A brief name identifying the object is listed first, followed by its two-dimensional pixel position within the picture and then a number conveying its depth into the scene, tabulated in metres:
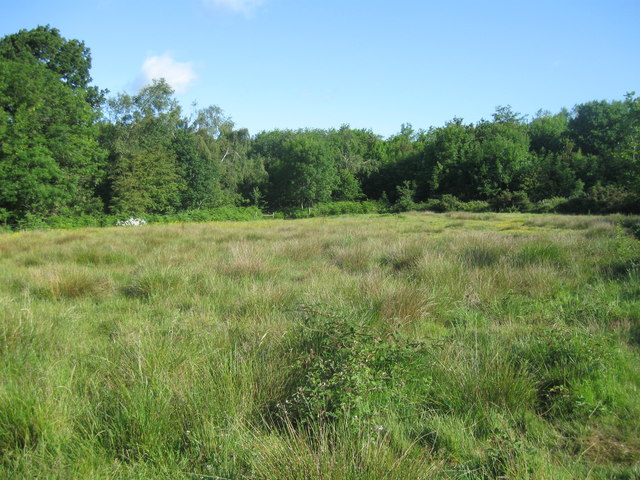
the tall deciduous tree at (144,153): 33.66
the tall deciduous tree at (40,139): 24.53
